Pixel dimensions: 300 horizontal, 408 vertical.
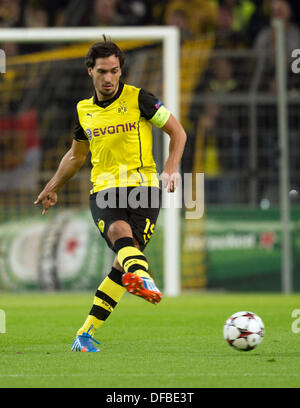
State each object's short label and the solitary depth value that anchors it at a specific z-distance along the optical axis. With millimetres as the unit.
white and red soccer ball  12562
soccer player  12992
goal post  26484
